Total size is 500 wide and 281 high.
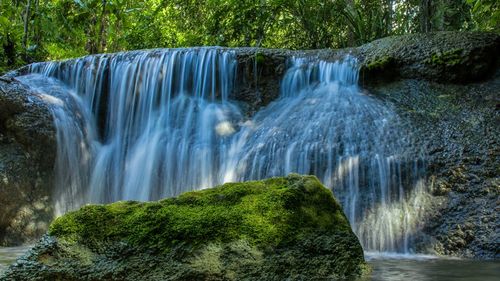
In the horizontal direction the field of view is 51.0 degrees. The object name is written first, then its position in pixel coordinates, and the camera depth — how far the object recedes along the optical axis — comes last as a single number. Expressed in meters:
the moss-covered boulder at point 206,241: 2.80
